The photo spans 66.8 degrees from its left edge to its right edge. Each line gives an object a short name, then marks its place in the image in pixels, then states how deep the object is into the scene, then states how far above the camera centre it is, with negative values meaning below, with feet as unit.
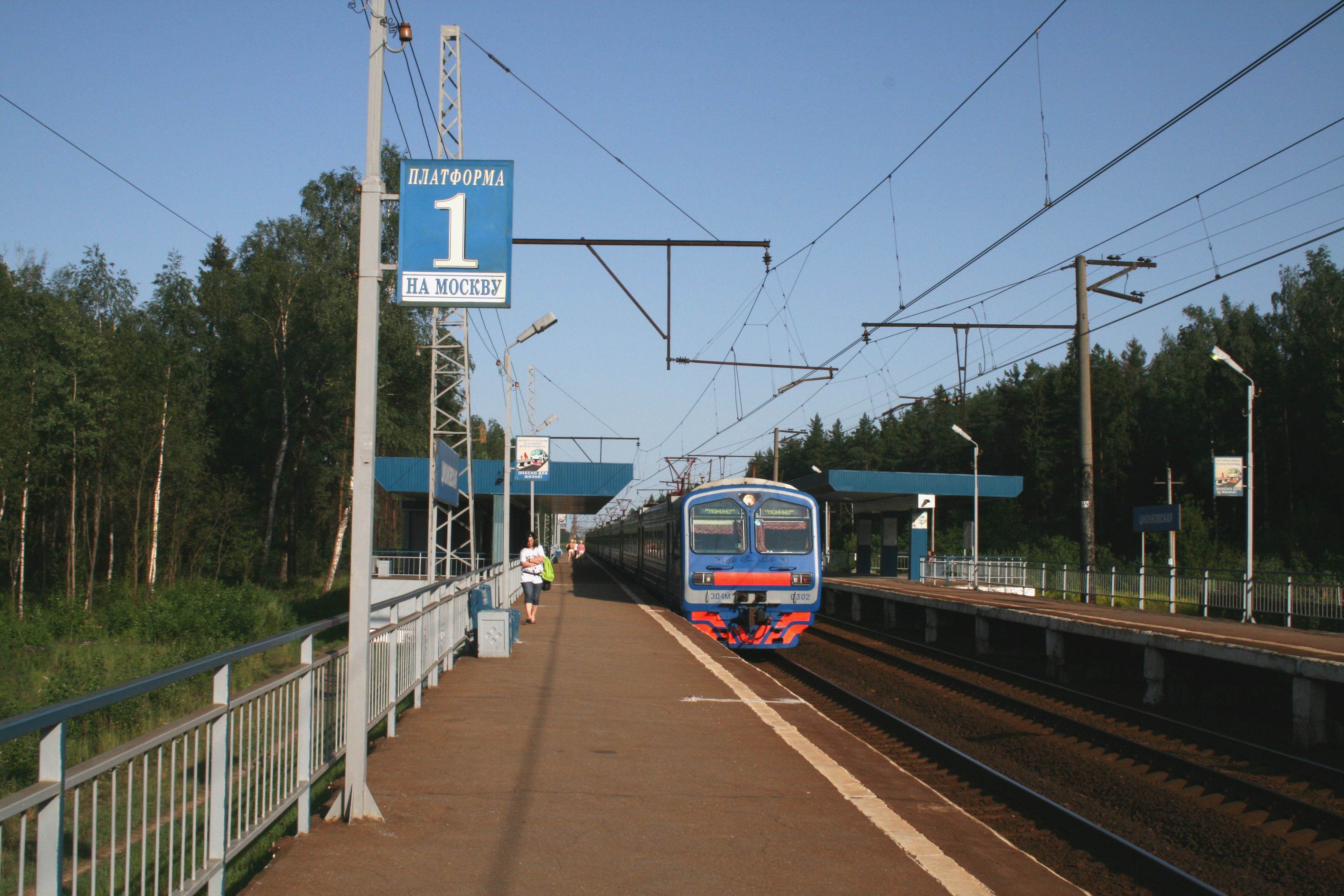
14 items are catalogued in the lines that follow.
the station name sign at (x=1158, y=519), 74.28 +0.51
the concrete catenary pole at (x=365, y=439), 18.02 +1.48
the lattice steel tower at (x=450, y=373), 67.41 +10.63
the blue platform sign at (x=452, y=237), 21.42 +6.01
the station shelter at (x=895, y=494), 106.32 +3.26
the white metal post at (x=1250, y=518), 66.64 +0.53
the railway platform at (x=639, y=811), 15.53 -5.51
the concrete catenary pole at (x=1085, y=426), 71.92 +7.17
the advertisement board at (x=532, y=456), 84.07 +5.32
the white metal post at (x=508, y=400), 82.84 +9.91
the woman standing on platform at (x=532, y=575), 59.67 -3.24
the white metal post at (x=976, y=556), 97.76 -3.09
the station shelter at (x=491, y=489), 103.65 +3.44
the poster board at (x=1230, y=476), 72.33 +3.54
